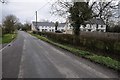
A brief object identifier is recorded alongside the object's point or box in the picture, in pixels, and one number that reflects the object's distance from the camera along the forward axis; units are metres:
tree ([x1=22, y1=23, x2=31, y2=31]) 161.36
